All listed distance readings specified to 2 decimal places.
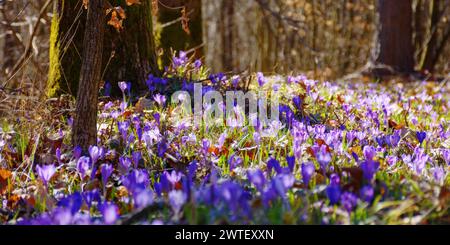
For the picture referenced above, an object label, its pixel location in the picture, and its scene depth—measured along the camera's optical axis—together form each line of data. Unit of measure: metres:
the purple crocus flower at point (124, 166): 2.83
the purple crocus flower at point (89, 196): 2.39
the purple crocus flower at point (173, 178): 2.41
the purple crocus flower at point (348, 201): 2.13
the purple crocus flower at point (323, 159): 2.47
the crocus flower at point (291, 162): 2.52
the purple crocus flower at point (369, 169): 2.32
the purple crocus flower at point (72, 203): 2.18
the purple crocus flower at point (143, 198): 2.07
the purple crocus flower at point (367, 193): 2.18
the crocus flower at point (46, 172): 2.46
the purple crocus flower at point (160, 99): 4.17
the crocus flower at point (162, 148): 3.16
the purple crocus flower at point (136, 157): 2.97
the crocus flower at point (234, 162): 2.94
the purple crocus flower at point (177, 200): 2.06
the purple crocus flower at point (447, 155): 3.00
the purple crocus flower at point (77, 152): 2.93
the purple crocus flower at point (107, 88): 4.86
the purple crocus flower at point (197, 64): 5.45
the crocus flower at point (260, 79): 5.13
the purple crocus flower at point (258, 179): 2.20
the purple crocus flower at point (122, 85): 4.24
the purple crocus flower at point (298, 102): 4.45
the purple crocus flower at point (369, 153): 2.78
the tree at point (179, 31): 7.92
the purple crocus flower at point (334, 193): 2.22
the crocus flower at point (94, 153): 2.81
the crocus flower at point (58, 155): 3.03
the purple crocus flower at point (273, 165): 2.47
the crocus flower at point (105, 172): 2.61
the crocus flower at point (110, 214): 1.93
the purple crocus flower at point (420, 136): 3.33
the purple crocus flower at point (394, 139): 3.37
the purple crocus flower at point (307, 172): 2.35
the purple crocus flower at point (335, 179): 2.36
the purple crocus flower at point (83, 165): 2.68
